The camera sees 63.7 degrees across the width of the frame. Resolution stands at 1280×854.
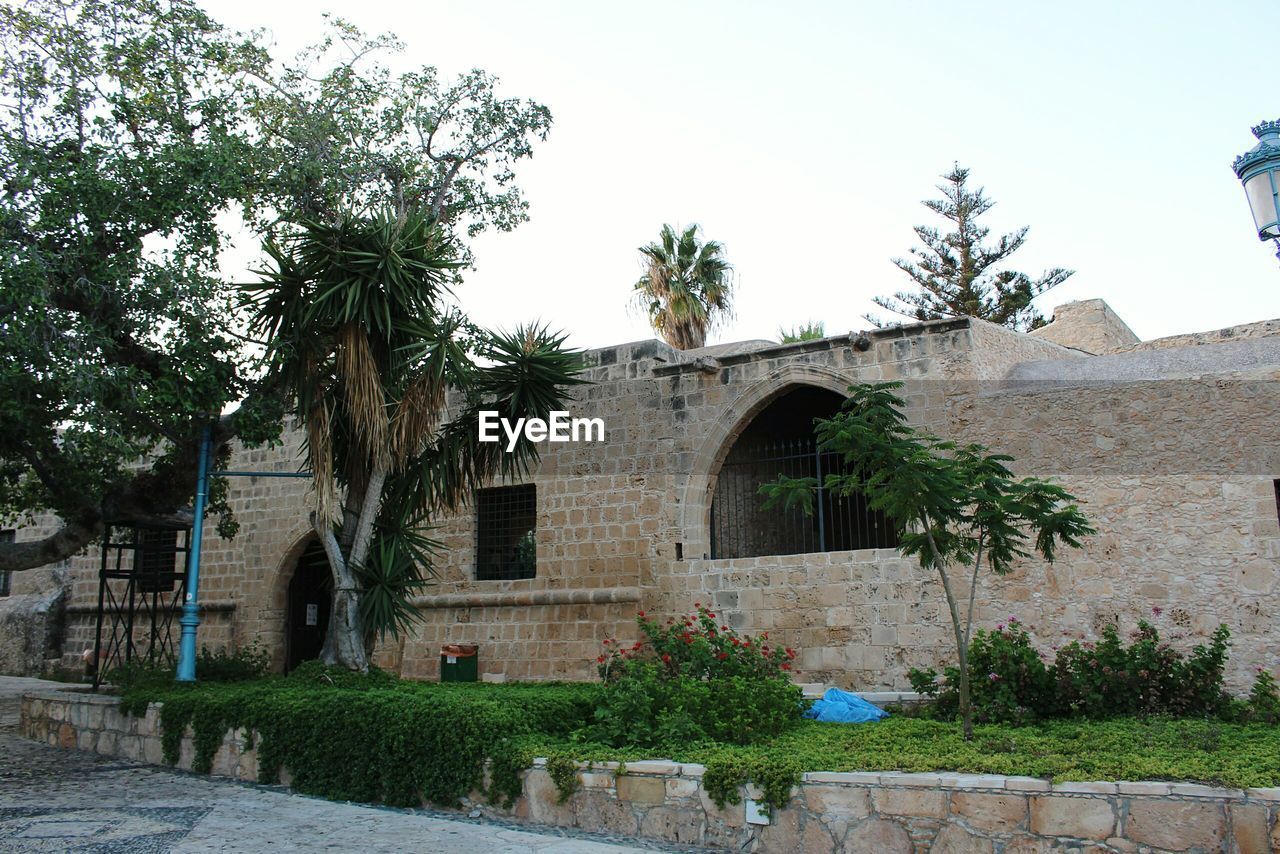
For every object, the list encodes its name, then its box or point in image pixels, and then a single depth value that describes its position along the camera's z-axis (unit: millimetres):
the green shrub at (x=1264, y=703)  6453
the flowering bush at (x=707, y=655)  7469
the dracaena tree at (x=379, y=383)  8117
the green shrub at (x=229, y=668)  9172
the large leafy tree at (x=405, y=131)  11984
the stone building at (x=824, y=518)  8234
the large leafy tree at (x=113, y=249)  7848
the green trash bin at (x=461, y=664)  11688
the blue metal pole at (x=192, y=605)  8383
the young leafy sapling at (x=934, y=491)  6199
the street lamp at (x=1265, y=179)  4711
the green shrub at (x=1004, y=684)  6828
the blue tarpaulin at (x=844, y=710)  7363
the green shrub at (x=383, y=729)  6008
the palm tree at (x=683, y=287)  20359
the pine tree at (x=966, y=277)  23781
